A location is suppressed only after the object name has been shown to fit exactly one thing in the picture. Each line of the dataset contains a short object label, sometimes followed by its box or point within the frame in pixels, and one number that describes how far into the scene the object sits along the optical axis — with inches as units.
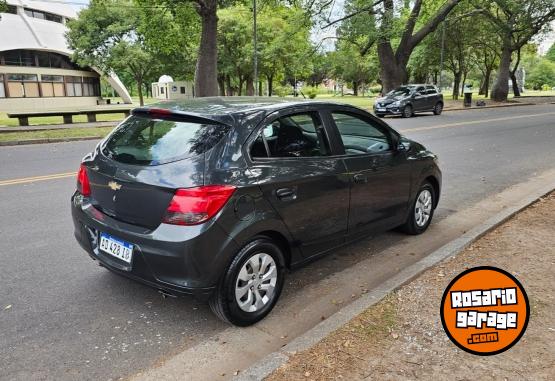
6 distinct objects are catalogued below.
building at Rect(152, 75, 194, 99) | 2618.1
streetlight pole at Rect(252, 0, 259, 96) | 917.2
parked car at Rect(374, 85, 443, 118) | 916.0
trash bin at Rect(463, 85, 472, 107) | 1280.8
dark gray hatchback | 123.6
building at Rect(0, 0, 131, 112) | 1604.1
